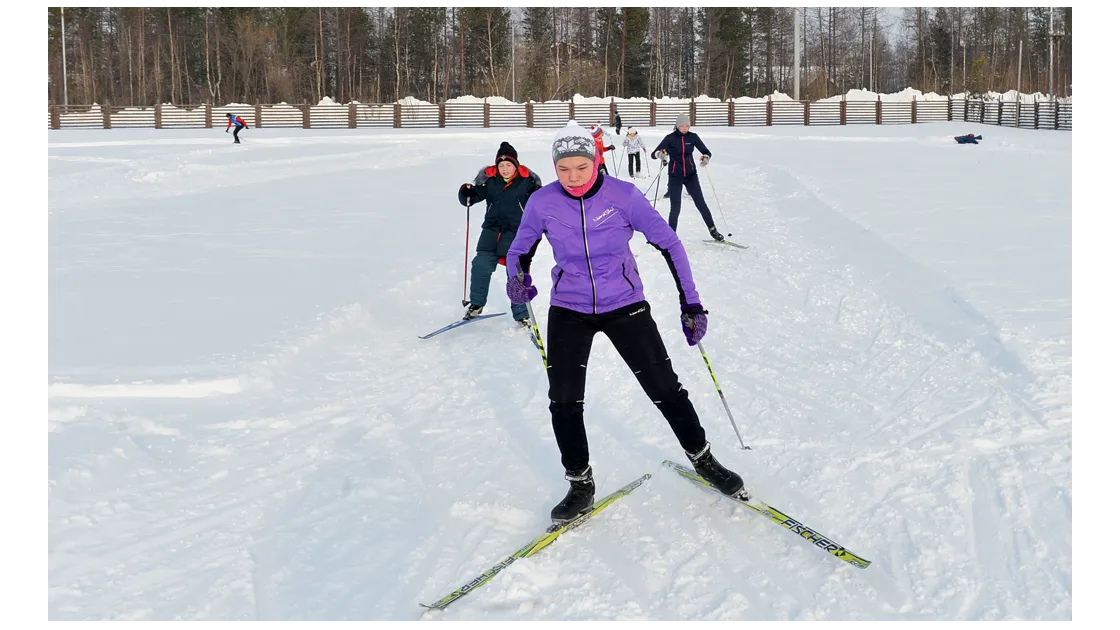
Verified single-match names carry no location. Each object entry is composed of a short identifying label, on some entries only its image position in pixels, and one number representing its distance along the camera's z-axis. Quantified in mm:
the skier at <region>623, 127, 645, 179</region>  18812
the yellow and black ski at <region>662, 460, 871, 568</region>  3312
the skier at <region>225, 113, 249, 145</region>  27238
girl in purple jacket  3615
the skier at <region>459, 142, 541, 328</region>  6910
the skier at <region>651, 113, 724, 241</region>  10703
